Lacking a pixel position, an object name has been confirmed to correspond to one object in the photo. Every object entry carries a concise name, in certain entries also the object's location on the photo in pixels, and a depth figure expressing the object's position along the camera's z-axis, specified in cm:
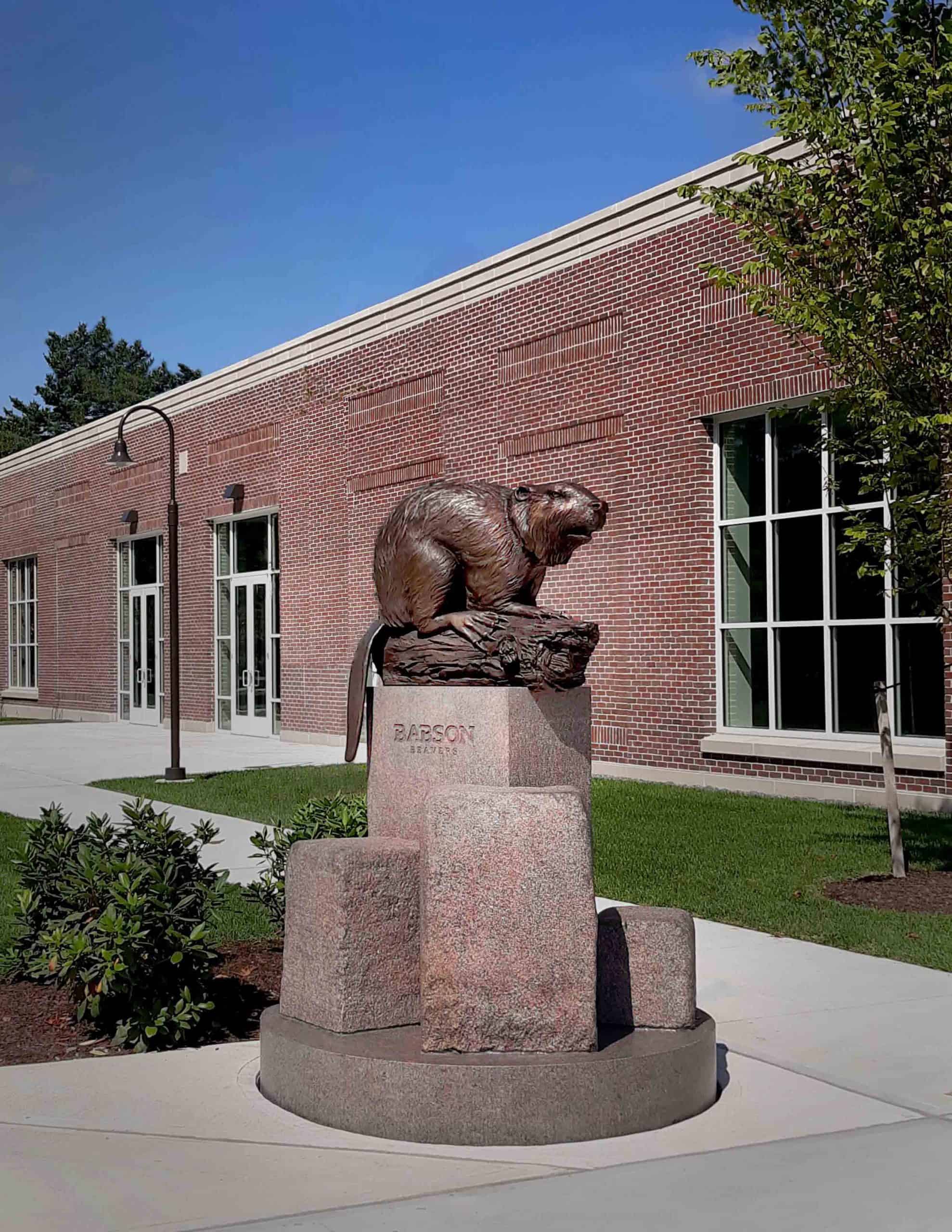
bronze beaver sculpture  654
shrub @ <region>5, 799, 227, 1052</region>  636
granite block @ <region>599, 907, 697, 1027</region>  574
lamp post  1797
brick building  1510
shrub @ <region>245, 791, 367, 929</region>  799
